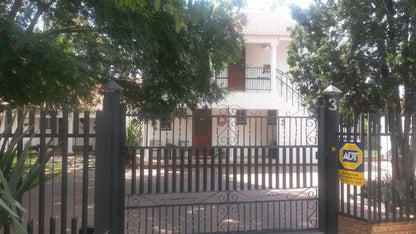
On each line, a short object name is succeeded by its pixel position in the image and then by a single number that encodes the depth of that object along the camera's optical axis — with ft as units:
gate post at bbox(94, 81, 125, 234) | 16.06
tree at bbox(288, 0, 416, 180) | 26.37
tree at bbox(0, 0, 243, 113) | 24.86
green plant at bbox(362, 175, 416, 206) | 18.44
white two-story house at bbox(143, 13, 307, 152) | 55.98
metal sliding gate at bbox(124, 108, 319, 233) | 17.01
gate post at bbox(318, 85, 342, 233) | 18.81
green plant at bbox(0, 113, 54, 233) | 12.52
